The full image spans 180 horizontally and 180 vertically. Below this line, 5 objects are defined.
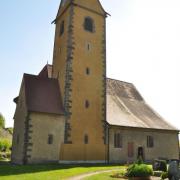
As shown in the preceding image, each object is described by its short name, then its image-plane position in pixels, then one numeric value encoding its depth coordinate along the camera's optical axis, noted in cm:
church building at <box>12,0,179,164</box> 2373
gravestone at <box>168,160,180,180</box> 1265
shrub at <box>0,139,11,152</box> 4200
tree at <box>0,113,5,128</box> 5495
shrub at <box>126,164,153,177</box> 1357
